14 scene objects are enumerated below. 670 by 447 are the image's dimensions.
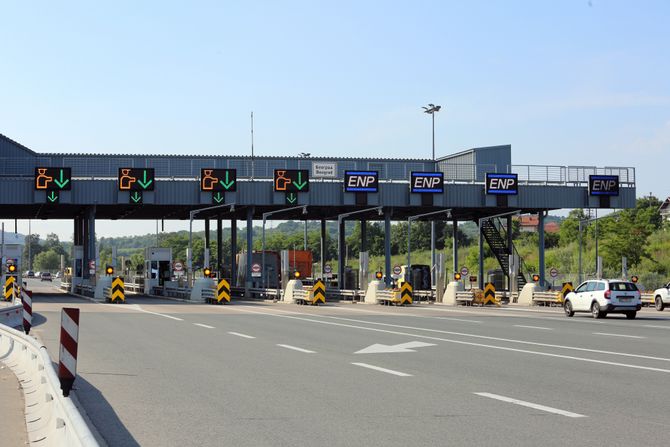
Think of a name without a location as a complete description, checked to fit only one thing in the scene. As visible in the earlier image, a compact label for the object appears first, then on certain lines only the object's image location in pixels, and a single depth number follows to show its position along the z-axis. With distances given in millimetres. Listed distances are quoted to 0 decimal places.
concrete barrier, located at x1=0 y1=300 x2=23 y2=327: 25747
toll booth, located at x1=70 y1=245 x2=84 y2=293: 63719
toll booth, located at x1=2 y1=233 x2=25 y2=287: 71000
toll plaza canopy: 52375
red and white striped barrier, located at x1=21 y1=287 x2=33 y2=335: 23422
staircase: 62969
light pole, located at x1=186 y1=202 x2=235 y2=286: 54597
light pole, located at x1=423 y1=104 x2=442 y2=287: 67875
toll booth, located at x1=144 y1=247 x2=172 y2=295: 66812
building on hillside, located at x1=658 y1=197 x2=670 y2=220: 144750
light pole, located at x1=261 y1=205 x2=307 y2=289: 57069
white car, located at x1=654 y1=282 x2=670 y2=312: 43906
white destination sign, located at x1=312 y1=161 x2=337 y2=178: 55406
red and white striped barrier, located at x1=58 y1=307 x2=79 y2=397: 11039
